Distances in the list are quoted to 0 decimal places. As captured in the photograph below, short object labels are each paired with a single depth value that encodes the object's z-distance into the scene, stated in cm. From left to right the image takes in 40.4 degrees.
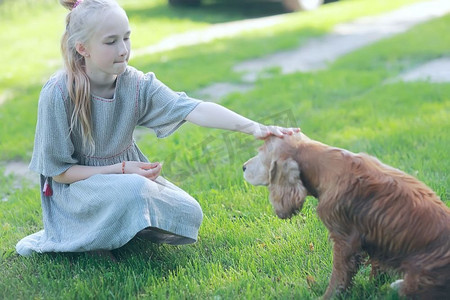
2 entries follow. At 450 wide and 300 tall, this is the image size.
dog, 278
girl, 345
